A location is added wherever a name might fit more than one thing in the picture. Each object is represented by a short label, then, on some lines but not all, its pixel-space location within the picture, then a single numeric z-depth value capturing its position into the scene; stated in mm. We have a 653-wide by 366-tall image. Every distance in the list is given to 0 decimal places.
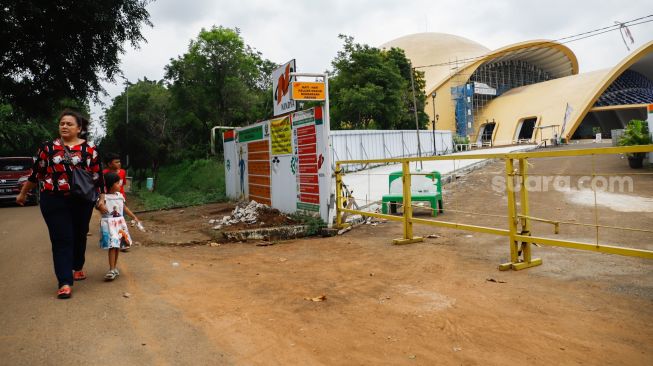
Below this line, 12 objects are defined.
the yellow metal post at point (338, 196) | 8031
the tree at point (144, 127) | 27078
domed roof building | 46781
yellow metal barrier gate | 3930
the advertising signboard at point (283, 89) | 9227
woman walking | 3867
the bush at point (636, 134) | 16473
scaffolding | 52562
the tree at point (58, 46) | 10445
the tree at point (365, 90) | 26844
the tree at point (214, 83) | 30391
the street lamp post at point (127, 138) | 27172
